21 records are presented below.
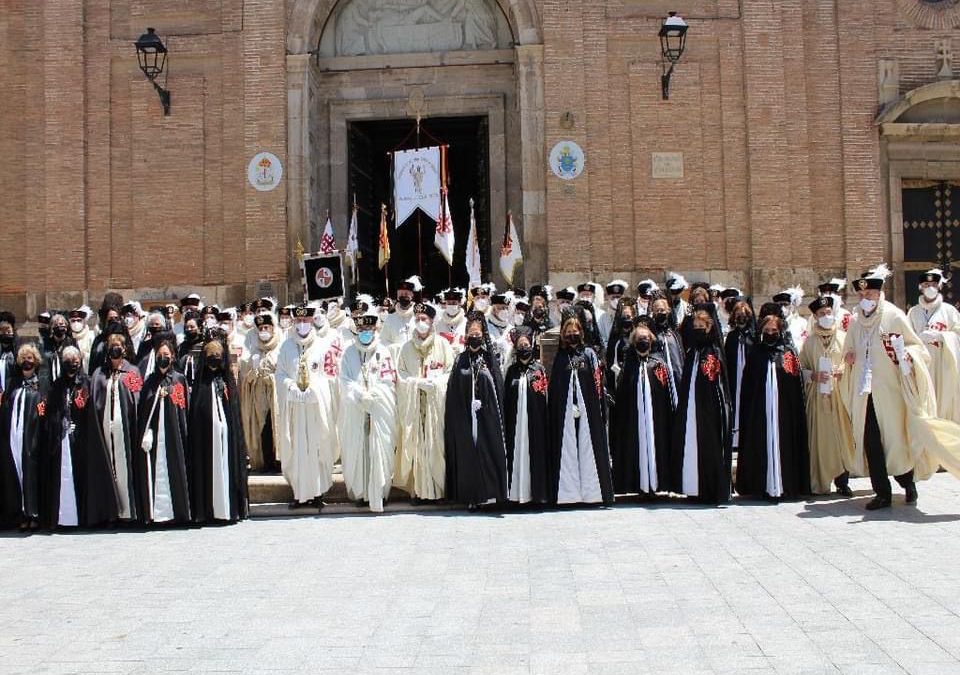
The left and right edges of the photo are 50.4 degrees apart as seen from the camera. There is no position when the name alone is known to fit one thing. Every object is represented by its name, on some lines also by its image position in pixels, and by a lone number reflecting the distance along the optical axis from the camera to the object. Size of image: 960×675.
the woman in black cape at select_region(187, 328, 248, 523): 9.45
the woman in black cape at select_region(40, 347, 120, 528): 9.33
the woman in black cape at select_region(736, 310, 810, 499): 9.77
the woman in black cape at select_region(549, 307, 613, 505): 9.62
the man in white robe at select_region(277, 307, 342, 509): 10.05
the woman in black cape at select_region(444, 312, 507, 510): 9.62
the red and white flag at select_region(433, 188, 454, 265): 15.62
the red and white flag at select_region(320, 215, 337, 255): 15.95
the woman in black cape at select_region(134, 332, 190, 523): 9.33
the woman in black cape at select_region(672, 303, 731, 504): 9.62
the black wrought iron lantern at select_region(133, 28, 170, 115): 15.93
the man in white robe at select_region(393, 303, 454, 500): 10.00
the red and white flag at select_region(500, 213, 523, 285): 15.77
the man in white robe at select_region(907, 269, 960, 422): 11.24
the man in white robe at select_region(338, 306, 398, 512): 9.90
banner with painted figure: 16.31
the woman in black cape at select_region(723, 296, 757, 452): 10.84
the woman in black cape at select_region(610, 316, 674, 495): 9.88
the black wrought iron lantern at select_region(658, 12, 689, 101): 15.57
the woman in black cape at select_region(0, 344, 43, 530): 9.45
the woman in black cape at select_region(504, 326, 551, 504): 9.66
